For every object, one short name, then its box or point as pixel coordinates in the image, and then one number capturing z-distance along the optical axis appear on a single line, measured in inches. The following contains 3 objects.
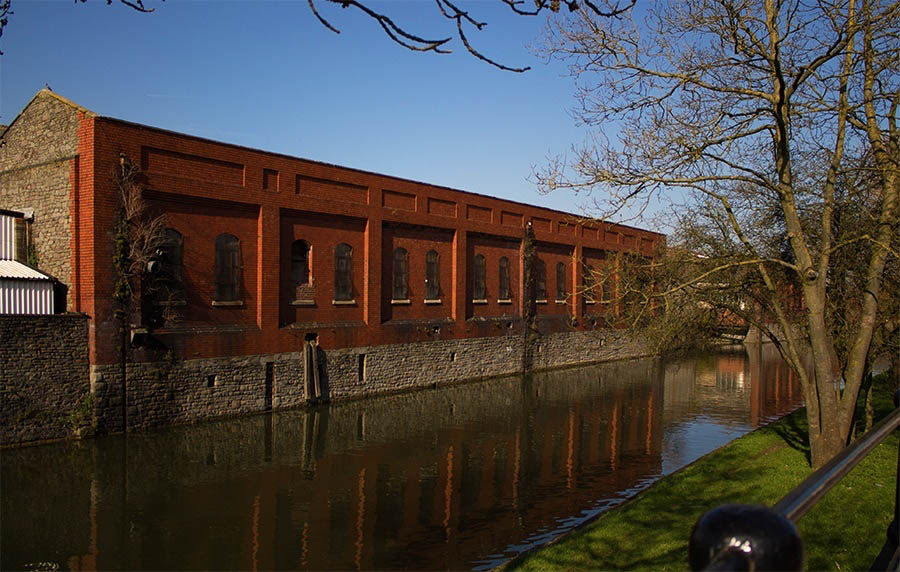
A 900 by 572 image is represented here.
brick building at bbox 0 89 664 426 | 657.6
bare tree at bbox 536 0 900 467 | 376.2
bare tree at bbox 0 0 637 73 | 135.9
